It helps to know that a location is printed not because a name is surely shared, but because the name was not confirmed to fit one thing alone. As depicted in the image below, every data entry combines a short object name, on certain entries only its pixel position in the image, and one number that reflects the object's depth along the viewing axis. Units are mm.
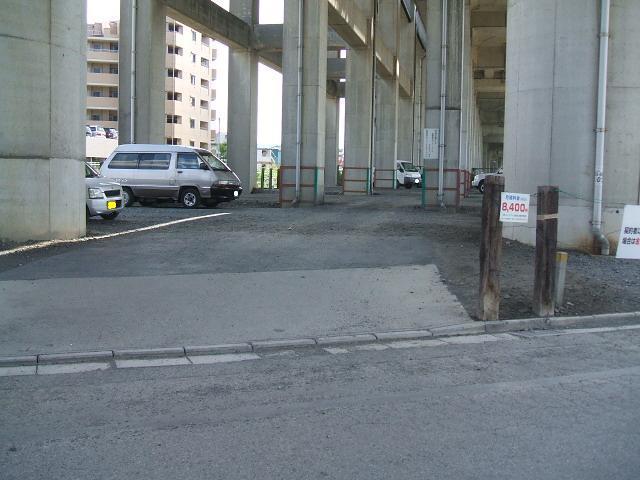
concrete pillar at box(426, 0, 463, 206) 26141
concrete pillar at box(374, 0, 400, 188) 45500
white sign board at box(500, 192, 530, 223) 8703
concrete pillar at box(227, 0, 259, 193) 39594
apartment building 83938
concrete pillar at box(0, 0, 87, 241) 12633
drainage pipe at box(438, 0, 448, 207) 25984
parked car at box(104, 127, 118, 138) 66438
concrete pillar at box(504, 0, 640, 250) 13438
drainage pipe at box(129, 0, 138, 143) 27172
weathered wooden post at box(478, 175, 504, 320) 8664
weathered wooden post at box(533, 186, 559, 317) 9000
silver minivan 24047
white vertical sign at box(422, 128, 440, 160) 26109
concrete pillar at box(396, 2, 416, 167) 54344
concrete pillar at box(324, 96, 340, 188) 54500
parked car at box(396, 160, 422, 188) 49531
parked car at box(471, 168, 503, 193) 46684
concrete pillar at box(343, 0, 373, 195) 38469
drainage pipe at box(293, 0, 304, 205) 25531
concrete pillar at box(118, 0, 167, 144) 27250
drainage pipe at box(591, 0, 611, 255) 13219
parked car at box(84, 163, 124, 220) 17141
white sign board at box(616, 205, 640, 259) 8162
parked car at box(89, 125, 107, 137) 65125
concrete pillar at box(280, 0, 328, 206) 25719
